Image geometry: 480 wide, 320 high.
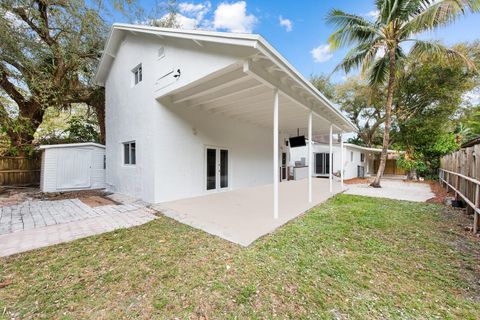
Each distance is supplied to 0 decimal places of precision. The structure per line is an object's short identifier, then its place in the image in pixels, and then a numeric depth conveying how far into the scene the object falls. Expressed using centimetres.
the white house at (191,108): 465
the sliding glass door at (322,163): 1769
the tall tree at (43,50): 741
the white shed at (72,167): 884
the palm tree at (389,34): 842
